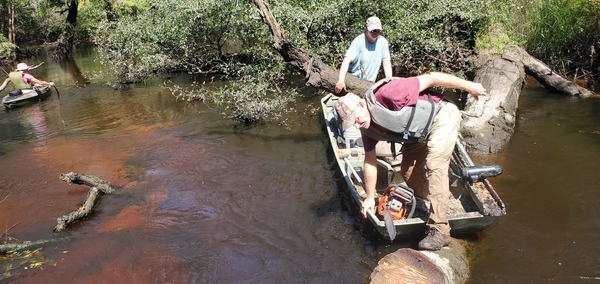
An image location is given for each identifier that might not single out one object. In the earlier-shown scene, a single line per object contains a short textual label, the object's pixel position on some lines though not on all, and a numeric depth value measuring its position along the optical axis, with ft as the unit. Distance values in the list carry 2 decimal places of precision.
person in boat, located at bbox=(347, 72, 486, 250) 12.52
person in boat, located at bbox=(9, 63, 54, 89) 43.70
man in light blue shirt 20.91
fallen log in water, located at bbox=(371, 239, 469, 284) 11.46
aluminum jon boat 13.84
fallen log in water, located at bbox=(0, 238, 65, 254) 16.01
